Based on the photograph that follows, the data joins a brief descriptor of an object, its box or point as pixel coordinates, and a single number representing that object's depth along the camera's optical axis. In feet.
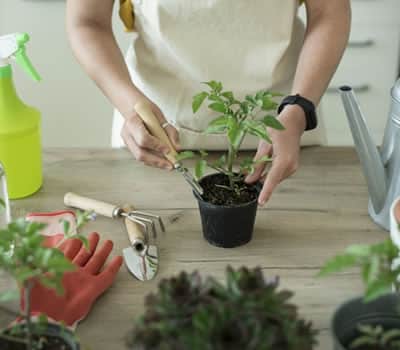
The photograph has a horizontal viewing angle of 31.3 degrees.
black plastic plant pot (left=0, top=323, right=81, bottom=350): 2.19
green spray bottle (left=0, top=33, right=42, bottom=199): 3.47
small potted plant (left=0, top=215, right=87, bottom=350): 2.01
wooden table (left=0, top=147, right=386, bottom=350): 2.89
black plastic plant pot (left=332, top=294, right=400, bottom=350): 2.17
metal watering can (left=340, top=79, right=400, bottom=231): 3.30
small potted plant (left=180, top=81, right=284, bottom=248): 2.95
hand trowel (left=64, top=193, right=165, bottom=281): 3.08
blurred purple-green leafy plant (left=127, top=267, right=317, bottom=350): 1.80
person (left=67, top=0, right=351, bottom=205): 4.11
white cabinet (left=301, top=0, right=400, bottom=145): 7.41
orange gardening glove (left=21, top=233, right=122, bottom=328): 2.73
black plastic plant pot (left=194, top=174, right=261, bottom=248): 3.14
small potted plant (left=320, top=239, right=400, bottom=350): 1.94
